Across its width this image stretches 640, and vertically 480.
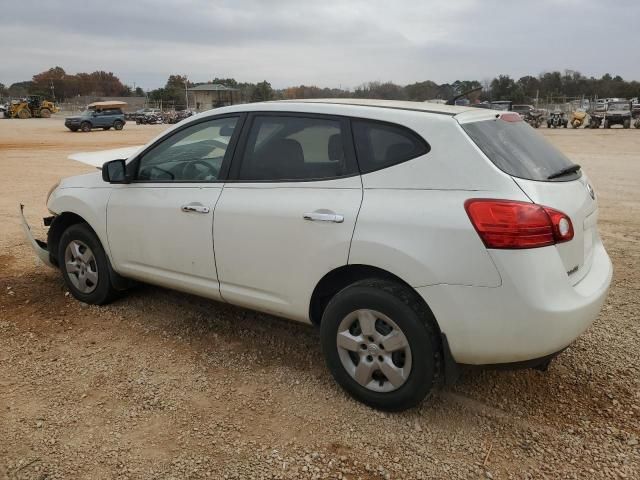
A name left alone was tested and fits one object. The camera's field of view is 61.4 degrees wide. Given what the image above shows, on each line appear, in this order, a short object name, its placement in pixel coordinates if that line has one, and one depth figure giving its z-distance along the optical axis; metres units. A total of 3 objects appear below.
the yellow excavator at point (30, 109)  52.22
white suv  2.60
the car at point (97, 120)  35.50
